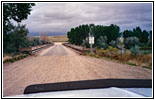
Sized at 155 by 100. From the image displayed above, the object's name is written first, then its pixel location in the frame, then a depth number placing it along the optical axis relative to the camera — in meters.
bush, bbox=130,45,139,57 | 12.04
